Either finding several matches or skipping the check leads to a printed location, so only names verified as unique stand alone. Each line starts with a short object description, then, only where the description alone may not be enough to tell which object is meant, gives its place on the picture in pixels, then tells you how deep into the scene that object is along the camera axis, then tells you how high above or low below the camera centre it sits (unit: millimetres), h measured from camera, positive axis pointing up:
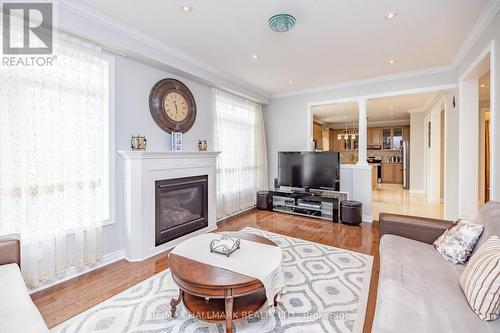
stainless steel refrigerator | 8391 +70
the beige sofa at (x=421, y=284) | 1132 -769
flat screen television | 4440 -93
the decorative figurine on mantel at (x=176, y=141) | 3397 +368
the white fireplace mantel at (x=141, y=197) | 2762 -385
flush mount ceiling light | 2338 +1492
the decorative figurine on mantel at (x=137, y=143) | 2887 +291
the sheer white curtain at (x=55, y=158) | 2025 +83
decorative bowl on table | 1895 -671
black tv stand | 4441 -801
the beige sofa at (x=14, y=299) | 1085 -733
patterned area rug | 1681 -1168
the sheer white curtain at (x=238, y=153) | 4461 +282
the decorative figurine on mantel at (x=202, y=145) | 3889 +354
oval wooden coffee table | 1484 -818
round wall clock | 3186 +894
